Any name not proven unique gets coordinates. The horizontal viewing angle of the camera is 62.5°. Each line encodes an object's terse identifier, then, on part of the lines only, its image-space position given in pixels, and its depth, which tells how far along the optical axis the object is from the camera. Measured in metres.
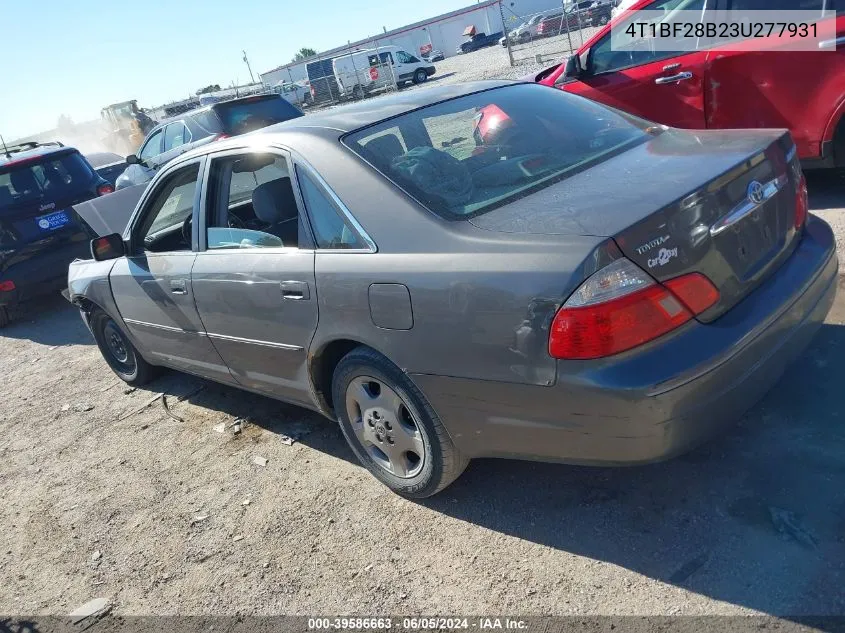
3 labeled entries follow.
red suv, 4.95
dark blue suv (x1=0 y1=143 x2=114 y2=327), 7.60
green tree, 87.38
